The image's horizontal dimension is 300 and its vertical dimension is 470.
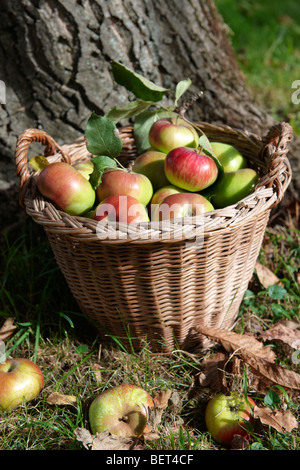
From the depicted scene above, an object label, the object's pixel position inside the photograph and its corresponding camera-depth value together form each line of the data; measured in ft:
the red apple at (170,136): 5.76
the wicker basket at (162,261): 4.42
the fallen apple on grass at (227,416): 4.44
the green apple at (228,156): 5.90
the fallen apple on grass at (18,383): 4.84
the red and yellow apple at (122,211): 4.77
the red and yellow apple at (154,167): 5.70
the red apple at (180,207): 4.87
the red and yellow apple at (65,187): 4.92
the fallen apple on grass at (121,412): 4.38
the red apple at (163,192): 5.30
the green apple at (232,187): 5.44
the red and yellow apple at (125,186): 5.10
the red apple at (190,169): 5.11
